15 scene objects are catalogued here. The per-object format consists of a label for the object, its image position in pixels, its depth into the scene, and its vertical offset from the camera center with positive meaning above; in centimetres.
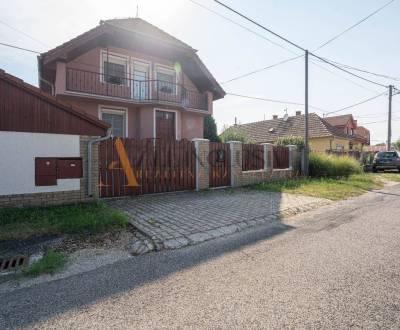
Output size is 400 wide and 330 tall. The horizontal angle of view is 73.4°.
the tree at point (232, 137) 2292 +166
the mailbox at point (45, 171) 656 -42
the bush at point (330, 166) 1464 -57
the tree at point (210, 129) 2138 +212
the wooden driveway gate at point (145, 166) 795 -37
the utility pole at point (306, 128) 1336 +141
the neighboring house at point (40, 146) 618 +20
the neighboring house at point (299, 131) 2748 +272
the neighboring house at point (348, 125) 3406 +402
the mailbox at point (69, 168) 686 -35
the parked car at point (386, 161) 1922 -36
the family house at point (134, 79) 1286 +415
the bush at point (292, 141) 2058 +116
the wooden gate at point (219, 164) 1042 -36
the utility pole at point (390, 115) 2309 +352
